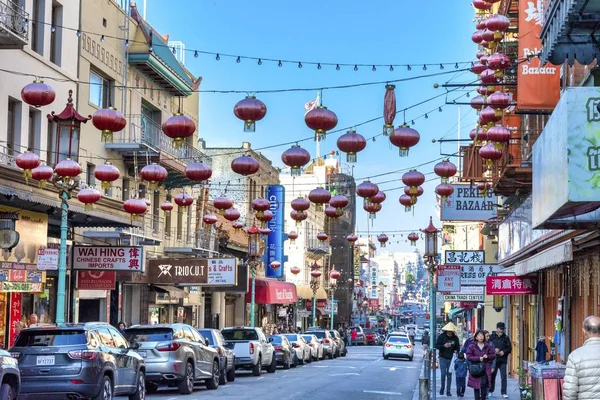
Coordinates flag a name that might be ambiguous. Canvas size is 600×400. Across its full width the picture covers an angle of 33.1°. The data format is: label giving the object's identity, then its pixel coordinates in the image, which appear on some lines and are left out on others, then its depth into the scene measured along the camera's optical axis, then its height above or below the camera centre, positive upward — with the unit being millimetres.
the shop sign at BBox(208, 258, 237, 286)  40531 +951
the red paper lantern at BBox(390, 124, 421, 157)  19906 +3156
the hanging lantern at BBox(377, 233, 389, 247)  42688 +2492
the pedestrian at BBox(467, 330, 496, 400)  21234 -1364
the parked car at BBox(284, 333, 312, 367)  42862 -2207
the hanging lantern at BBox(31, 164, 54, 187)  22609 +2693
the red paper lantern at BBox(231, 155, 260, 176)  20859 +2703
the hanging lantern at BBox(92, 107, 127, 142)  20000 +3463
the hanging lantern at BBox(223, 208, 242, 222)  31522 +2524
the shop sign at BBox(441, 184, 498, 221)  32594 +3047
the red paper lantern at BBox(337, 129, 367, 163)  20047 +3067
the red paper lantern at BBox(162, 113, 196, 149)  19328 +3216
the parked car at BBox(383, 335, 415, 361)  52906 -2634
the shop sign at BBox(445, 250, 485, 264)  41375 +1738
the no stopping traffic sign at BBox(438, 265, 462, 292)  31203 +566
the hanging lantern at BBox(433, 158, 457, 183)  23766 +3034
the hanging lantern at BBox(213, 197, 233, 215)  27844 +2541
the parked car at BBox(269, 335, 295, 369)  38831 -2062
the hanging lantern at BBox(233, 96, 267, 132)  18500 +3409
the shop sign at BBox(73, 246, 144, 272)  30250 +1118
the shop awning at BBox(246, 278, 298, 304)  56969 +233
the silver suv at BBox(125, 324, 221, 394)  23703 -1403
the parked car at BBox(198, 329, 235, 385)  28109 -1575
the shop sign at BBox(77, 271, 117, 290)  32062 +423
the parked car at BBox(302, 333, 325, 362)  47500 -2340
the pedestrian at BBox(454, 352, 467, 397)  24578 -1835
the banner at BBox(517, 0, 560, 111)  21031 +4724
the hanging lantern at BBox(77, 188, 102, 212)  24125 +2352
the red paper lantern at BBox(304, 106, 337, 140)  18656 +3276
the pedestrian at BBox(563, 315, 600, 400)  9312 -662
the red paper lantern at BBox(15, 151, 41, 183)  22031 +2883
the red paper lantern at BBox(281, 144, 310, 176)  20969 +2902
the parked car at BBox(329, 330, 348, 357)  56178 -2634
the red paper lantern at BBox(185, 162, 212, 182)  22094 +2701
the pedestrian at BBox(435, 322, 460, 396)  25203 -1241
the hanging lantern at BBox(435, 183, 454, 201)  26203 +2820
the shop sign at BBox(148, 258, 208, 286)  40031 +950
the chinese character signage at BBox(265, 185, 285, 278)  61938 +3987
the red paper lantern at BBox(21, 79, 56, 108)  20797 +4108
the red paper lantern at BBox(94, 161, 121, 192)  23328 +2783
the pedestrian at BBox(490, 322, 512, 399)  24266 -1184
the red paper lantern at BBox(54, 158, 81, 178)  22453 +2778
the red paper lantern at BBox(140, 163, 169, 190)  24312 +2928
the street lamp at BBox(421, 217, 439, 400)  33344 +1776
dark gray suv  17734 -1206
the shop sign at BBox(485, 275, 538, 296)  28406 +395
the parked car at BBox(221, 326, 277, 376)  33125 -1707
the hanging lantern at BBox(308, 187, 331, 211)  24016 +2382
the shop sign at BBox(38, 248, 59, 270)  24016 +798
